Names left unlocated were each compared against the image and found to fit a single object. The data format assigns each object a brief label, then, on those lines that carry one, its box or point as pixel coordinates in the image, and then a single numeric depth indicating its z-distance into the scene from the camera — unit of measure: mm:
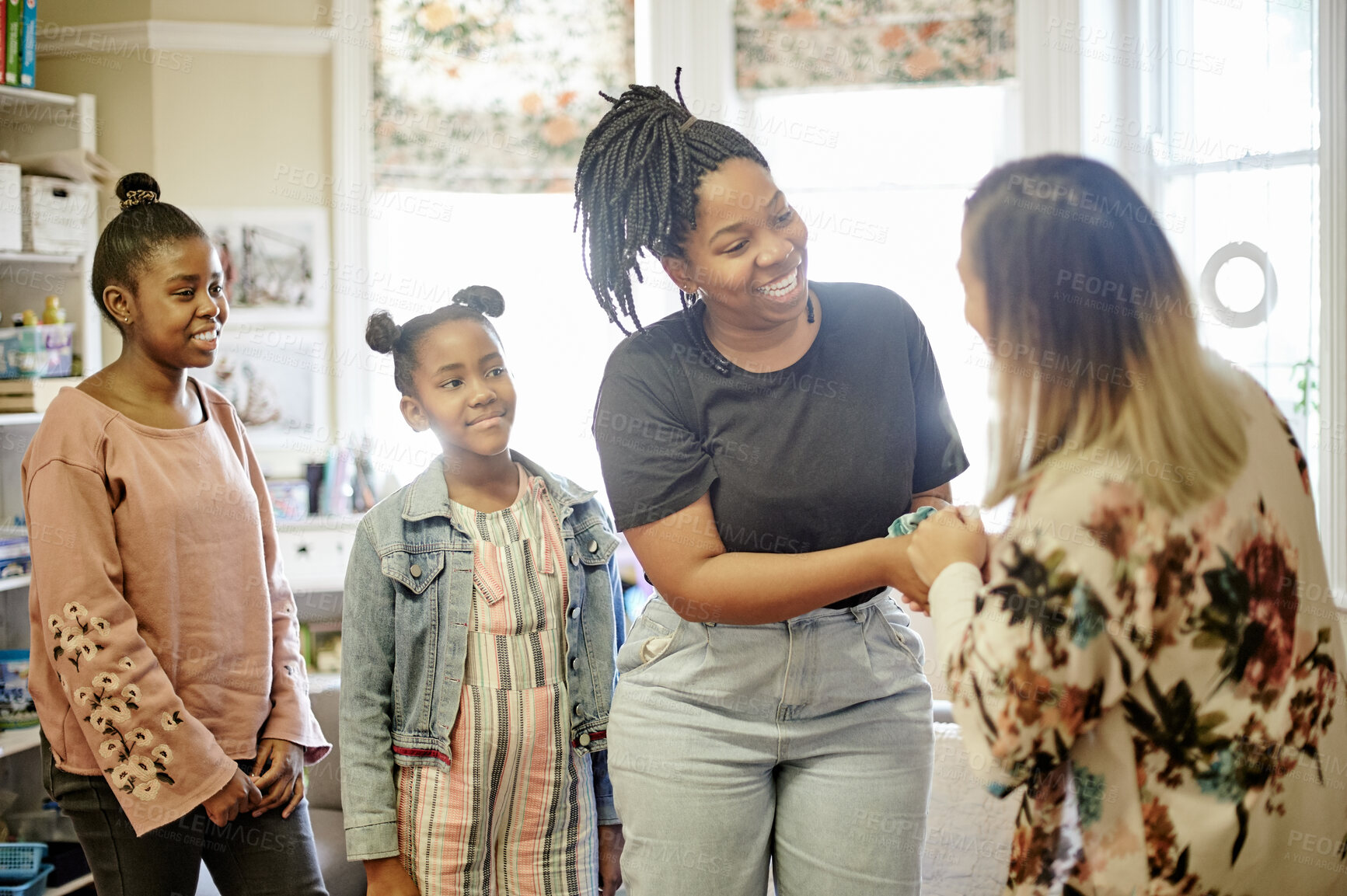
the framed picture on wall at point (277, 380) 3402
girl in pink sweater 1439
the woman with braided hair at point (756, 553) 1232
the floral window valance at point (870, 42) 3168
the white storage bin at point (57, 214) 2748
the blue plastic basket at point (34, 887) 2482
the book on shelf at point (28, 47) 2754
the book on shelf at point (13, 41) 2727
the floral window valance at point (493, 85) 3420
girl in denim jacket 1440
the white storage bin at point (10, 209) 2648
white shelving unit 2857
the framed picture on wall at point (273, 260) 3387
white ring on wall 2258
